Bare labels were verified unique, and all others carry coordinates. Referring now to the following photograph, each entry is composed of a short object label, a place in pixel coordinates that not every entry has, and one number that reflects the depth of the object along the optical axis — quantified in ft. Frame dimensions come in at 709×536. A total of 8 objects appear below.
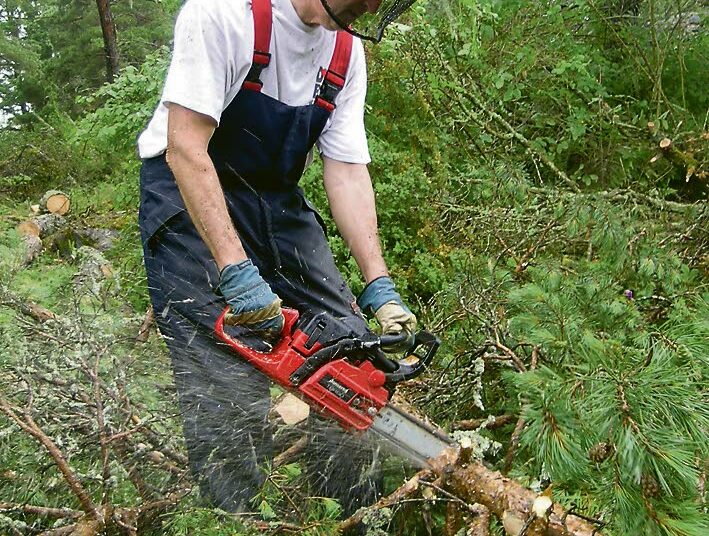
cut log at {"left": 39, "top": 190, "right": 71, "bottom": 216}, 26.12
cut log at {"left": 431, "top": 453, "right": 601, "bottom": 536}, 5.72
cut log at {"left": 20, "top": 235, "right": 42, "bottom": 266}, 19.79
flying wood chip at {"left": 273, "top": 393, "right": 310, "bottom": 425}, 10.21
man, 7.17
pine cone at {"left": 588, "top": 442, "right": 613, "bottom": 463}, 5.55
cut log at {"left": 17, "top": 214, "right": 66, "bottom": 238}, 22.68
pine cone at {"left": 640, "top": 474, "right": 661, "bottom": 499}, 4.64
